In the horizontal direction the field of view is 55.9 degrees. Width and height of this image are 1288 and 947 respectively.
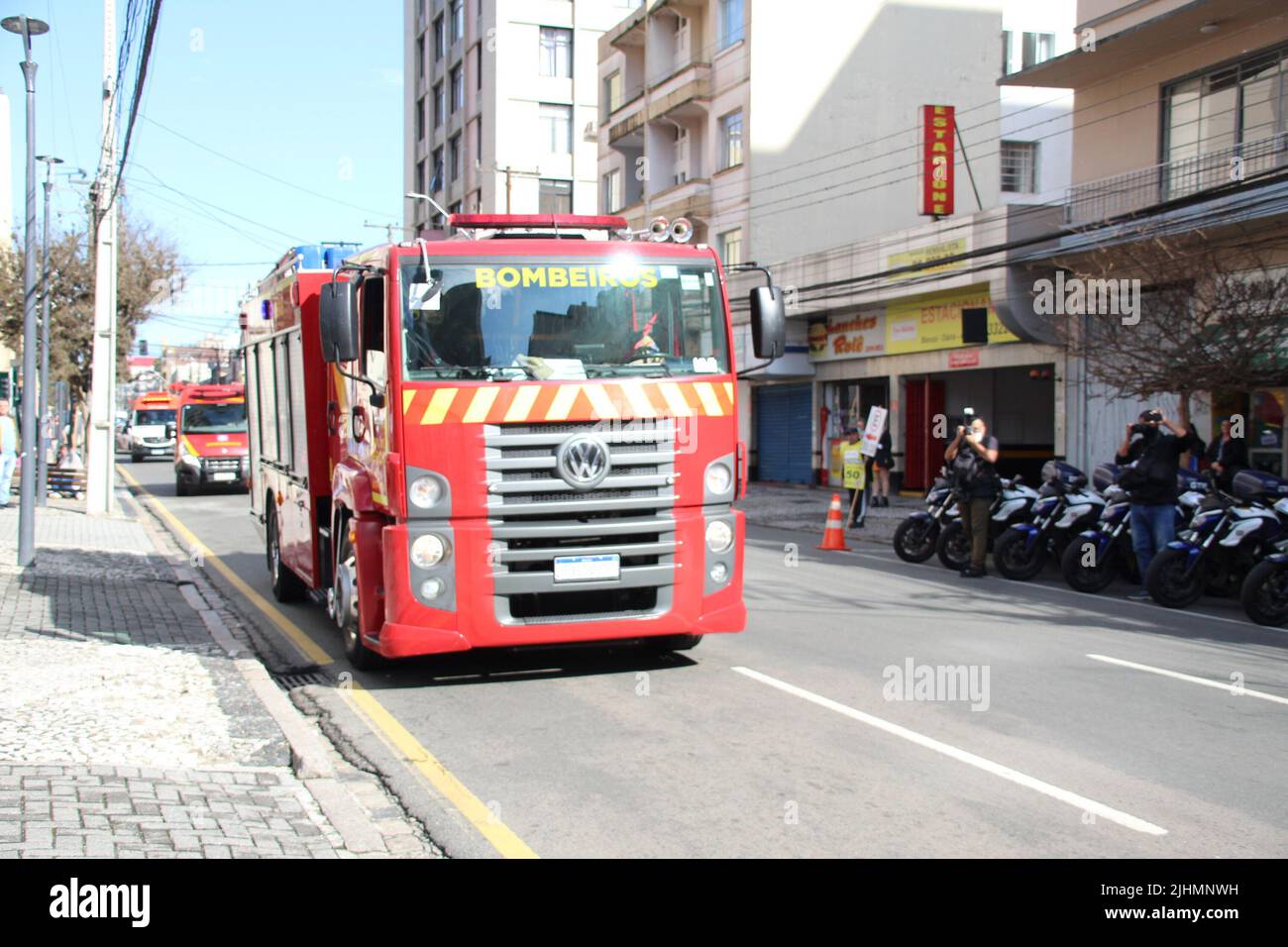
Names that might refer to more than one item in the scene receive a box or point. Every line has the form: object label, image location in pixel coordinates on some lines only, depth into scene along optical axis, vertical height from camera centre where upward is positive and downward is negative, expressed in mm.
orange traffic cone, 17547 -1681
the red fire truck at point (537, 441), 7344 -156
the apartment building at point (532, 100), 52594 +13925
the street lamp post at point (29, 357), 13617 +738
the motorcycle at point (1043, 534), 13906 -1374
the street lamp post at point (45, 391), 22469 +473
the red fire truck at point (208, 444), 27375 -640
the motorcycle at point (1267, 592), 10727 -1571
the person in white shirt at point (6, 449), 20484 -571
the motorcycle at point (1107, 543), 13039 -1383
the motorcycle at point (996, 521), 14547 -1294
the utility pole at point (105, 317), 20219 +1661
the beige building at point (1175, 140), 16969 +4419
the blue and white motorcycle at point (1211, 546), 11797 -1275
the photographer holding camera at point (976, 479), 13922 -744
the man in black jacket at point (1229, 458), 14898 -536
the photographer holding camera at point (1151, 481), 12230 -675
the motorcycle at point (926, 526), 15383 -1429
